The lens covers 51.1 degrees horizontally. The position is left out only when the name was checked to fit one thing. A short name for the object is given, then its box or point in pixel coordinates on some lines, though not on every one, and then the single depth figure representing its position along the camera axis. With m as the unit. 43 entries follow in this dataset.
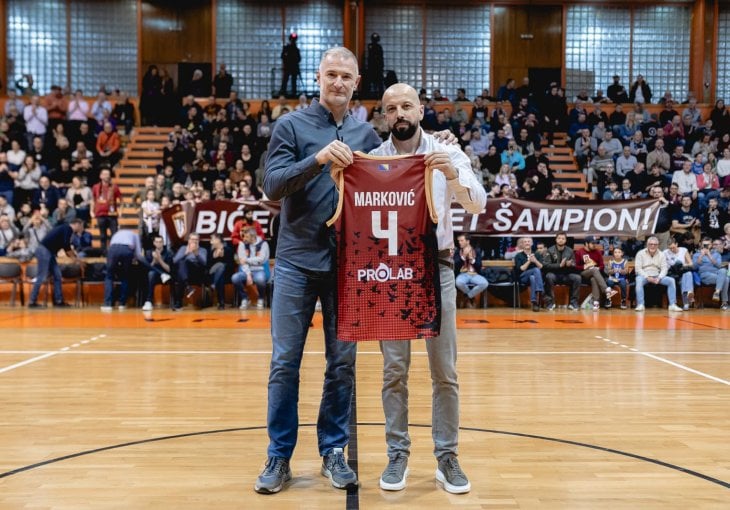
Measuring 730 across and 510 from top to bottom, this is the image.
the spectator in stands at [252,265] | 12.62
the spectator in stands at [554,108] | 19.36
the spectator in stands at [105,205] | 13.98
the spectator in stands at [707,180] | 14.76
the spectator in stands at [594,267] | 12.90
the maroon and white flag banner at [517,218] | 13.09
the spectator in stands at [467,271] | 12.72
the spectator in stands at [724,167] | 16.02
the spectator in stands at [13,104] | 17.84
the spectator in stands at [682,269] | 13.03
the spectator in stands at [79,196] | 14.66
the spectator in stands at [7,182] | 15.04
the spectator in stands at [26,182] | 15.19
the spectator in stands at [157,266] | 12.66
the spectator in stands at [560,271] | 12.98
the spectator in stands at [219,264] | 12.77
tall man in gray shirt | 3.54
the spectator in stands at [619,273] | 13.08
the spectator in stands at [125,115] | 19.08
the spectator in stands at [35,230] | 13.06
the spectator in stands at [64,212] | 13.73
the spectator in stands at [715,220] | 14.02
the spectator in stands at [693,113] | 18.78
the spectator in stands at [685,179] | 15.18
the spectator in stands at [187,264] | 12.62
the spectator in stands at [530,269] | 12.85
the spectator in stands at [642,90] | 20.91
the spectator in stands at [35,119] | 17.53
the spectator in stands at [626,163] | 16.58
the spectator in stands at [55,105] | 18.38
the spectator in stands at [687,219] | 13.90
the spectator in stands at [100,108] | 18.48
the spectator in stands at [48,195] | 14.61
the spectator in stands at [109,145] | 17.22
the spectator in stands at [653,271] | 12.86
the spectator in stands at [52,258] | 12.50
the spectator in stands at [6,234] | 13.19
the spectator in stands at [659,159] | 16.48
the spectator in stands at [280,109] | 17.86
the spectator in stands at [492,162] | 16.42
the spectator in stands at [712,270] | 13.12
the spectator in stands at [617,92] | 20.88
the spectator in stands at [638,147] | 16.98
